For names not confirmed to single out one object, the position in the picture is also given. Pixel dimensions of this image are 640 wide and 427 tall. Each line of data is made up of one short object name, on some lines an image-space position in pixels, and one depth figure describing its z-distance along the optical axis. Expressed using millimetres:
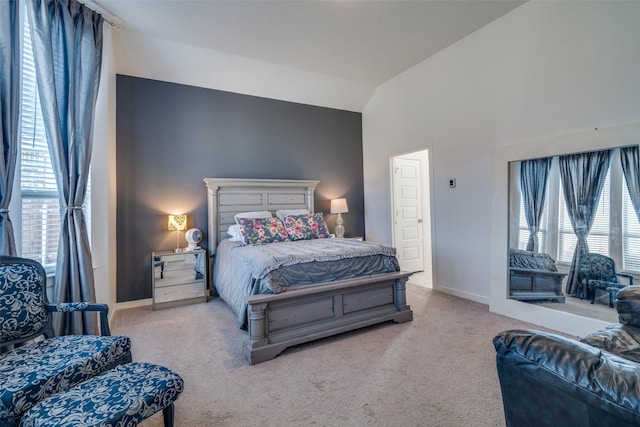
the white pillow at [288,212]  4344
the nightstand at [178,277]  3541
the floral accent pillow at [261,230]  3582
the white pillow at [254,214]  4070
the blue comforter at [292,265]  2500
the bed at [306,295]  2375
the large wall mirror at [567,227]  2420
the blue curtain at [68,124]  2227
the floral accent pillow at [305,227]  3873
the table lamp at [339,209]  4914
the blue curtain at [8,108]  1792
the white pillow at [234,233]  3760
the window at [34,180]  2186
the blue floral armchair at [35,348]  1256
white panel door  4992
